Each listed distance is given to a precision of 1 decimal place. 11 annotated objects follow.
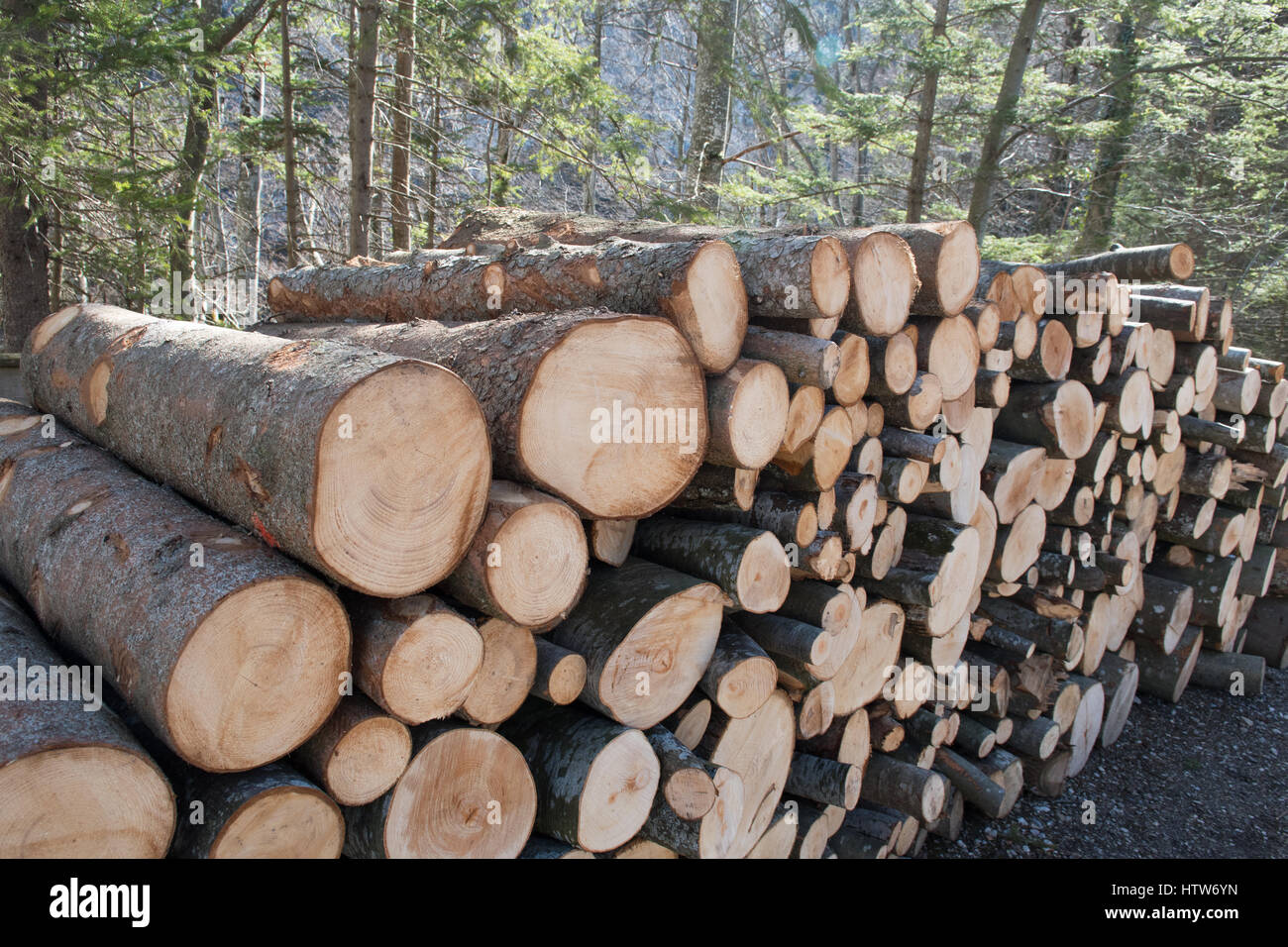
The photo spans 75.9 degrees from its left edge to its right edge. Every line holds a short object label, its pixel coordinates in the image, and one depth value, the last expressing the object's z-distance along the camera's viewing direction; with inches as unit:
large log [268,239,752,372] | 101.0
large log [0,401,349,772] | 69.1
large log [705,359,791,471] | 99.4
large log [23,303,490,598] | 71.7
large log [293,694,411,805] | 75.9
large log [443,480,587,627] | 79.4
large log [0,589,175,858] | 62.0
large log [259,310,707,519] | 86.4
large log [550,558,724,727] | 93.0
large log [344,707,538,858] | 80.3
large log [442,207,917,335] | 107.3
